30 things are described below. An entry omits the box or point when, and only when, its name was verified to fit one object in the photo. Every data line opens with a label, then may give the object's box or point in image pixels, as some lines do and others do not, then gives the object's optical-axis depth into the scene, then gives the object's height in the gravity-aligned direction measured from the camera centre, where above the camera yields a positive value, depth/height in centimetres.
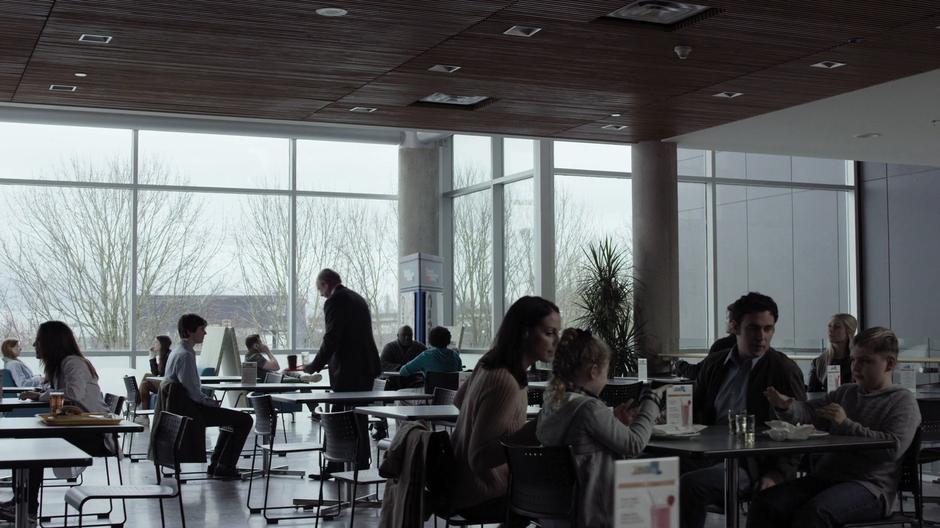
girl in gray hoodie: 380 -39
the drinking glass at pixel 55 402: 587 -47
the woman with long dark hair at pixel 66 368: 676 -34
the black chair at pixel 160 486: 494 -80
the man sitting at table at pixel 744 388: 468 -36
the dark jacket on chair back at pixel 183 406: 765 -69
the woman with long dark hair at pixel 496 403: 417 -35
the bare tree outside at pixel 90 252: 1572 +86
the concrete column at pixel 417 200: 1752 +174
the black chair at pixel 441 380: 966 -61
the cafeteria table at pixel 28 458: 396 -53
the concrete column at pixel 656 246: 1190 +67
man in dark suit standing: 884 -24
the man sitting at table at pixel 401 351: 1237 -45
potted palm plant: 1231 -2
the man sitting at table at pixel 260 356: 1257 -52
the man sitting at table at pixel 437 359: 1007 -44
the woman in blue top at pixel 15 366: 1058 -51
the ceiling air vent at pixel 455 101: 958 +182
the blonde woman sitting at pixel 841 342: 735 -23
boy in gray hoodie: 421 -60
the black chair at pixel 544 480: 385 -60
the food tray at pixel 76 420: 565 -55
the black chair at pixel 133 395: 1116 -84
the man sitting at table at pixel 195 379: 815 -49
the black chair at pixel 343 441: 610 -72
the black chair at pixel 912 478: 432 -67
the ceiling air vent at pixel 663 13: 676 +182
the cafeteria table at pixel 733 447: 393 -50
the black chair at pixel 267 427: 716 -78
